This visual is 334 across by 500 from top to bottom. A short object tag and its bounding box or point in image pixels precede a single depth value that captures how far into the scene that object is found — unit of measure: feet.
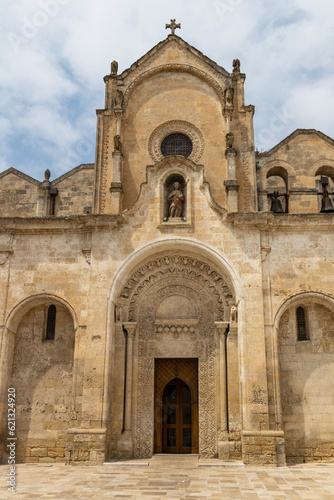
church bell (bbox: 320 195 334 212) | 49.96
